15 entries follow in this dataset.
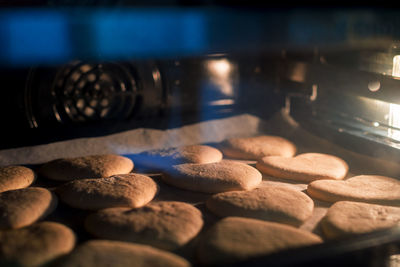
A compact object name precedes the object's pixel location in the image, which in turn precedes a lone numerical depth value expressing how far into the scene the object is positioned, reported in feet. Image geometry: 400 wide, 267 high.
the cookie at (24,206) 1.36
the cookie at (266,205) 1.40
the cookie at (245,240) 1.23
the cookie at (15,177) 1.56
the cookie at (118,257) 1.20
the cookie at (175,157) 1.72
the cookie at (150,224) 1.31
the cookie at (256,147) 1.81
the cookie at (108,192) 1.46
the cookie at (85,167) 1.64
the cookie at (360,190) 1.51
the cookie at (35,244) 1.23
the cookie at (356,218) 1.34
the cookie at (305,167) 1.65
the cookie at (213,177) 1.55
